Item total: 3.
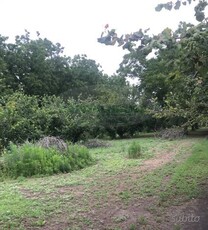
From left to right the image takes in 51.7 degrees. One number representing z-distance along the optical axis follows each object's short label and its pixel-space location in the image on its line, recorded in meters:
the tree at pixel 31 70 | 18.61
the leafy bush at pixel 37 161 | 4.85
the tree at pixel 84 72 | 21.64
